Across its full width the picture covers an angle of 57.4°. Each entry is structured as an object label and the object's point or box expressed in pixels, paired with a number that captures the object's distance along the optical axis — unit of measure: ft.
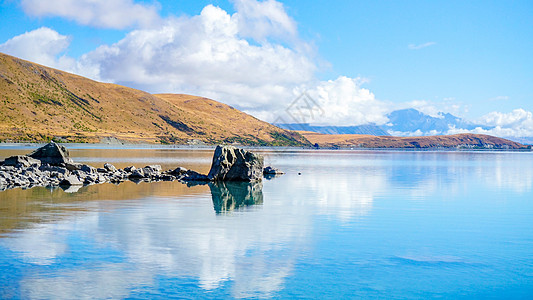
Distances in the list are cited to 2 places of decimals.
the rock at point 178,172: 149.38
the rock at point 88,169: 133.59
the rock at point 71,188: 102.99
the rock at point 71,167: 139.23
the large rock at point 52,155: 140.67
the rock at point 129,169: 144.77
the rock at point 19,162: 134.21
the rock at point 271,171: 174.09
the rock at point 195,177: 138.21
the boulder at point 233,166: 136.15
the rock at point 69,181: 115.14
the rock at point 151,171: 141.59
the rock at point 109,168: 142.63
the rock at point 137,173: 140.91
